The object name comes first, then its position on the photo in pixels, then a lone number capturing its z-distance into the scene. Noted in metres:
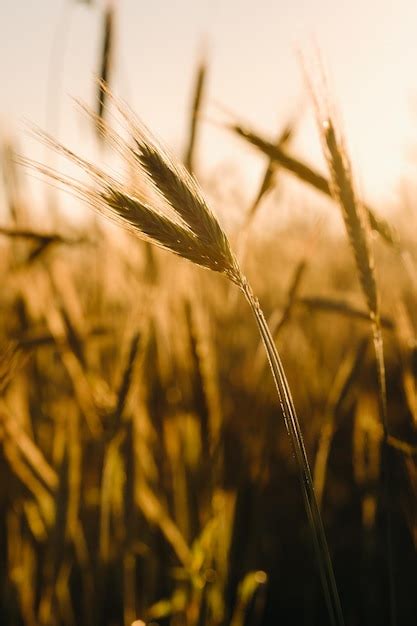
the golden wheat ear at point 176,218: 0.37
